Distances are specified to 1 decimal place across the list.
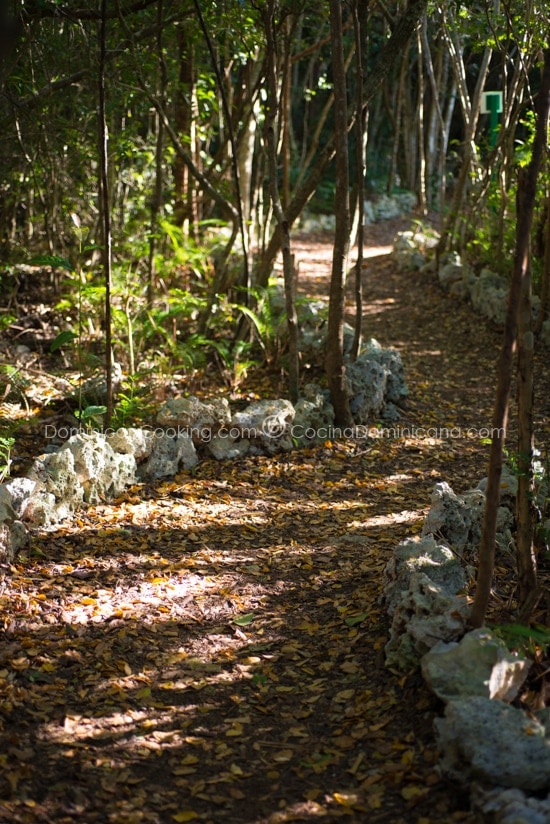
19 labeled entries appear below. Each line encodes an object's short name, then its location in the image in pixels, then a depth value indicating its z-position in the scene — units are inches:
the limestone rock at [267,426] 222.8
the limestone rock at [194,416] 217.3
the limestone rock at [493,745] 91.3
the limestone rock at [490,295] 338.0
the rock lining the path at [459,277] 341.1
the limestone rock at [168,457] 204.7
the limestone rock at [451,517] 153.3
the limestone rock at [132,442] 202.1
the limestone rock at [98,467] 184.9
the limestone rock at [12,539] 151.3
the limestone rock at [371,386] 246.5
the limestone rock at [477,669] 102.5
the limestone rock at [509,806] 83.7
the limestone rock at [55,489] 170.7
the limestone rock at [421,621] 119.2
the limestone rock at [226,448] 218.8
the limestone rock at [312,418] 228.5
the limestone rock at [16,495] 158.4
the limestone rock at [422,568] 134.6
